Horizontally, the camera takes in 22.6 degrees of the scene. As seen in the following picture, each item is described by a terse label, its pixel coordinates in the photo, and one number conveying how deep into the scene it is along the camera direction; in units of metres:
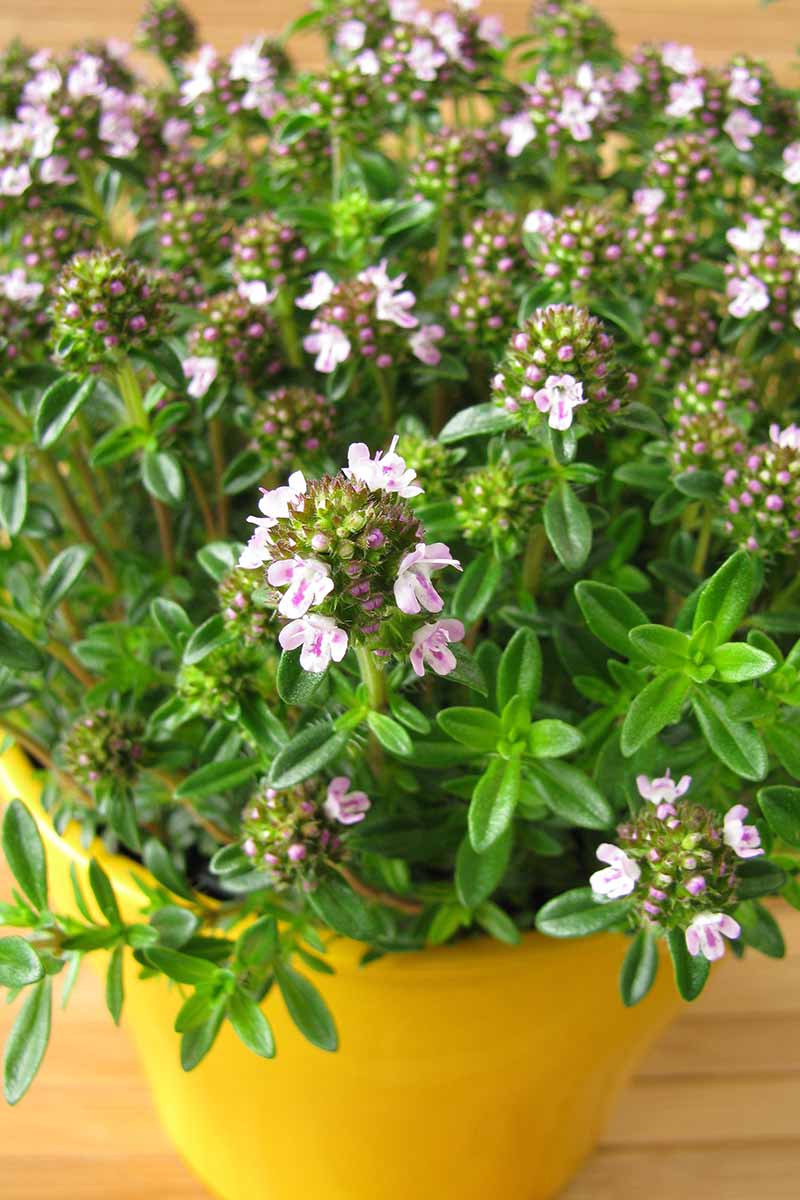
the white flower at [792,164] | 0.25
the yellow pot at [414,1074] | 0.23
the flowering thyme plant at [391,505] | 0.20
